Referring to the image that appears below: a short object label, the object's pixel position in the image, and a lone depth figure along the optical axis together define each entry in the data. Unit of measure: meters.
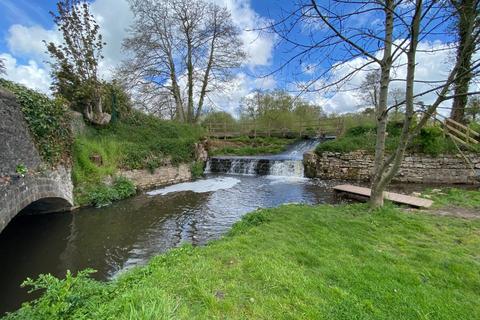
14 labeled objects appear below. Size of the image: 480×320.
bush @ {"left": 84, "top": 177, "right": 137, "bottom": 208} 7.64
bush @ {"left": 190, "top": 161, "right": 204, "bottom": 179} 12.76
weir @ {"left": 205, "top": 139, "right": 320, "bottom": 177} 12.78
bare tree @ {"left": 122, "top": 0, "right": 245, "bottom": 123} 15.90
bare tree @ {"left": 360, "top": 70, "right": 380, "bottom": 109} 20.08
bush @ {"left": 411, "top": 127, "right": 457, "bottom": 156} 10.36
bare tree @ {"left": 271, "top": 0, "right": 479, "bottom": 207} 3.66
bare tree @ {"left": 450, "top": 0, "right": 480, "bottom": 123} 3.27
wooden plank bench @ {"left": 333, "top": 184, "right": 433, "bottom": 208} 6.24
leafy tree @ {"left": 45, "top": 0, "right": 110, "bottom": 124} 8.99
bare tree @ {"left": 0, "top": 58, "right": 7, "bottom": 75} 6.24
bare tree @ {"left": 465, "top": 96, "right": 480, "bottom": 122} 11.93
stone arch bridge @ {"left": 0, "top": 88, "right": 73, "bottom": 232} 4.25
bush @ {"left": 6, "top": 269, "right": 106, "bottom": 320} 1.94
